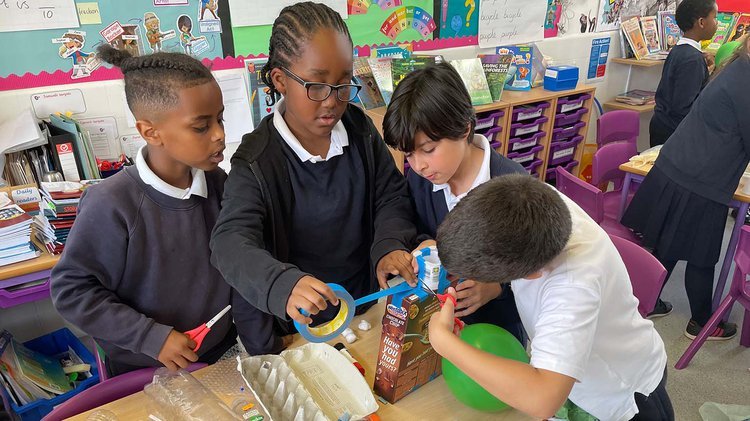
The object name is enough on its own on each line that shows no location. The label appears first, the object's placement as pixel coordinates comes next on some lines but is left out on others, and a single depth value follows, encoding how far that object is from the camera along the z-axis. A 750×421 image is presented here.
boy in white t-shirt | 0.78
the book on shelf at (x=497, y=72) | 2.97
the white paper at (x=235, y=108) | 2.33
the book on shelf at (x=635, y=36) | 4.02
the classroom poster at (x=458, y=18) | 2.94
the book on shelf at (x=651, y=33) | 4.11
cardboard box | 0.91
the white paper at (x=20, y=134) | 1.80
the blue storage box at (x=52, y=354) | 1.69
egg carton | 0.89
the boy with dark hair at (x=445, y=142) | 1.02
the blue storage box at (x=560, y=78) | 3.24
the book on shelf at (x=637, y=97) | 3.99
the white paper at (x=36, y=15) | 1.79
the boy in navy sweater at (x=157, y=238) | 1.06
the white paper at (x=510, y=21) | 3.16
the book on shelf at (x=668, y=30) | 4.20
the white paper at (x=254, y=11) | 2.23
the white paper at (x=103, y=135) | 2.06
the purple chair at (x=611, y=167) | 2.54
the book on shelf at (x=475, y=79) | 2.92
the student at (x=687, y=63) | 3.10
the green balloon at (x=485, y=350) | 0.92
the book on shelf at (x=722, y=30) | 4.05
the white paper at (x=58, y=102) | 1.94
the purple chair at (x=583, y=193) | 2.05
